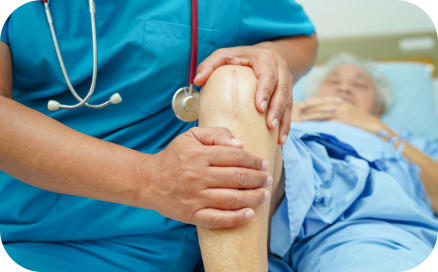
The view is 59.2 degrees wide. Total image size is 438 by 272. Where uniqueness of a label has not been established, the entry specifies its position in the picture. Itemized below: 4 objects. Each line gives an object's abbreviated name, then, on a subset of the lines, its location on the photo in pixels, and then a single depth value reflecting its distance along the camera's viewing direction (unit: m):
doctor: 0.56
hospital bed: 1.93
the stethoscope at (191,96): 0.73
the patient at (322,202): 0.63
